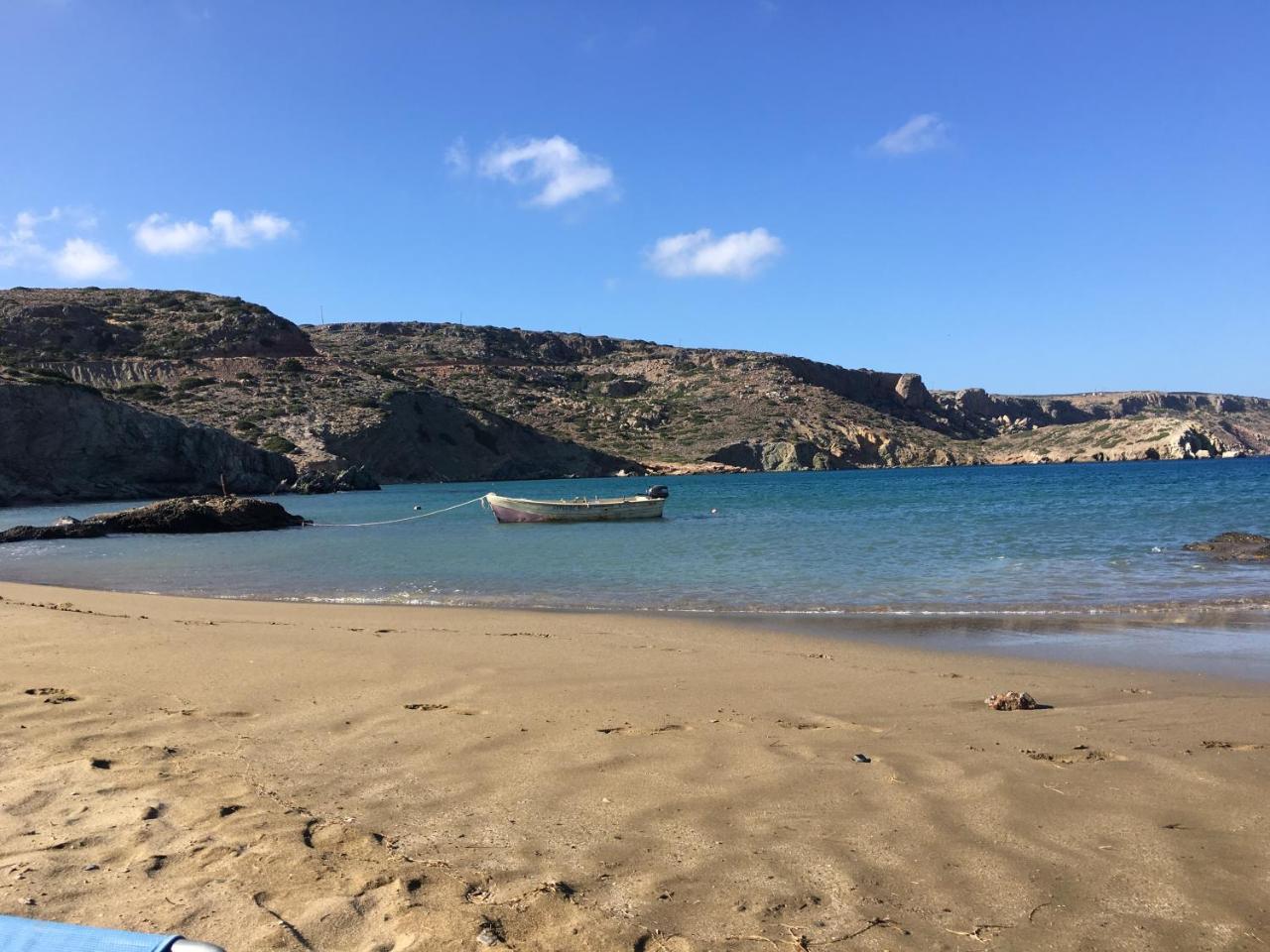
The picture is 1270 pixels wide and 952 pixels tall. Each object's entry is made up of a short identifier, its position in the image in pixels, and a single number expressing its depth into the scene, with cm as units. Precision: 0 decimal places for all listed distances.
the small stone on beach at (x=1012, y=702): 591
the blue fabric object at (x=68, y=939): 167
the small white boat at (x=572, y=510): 3356
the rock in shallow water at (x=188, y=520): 2770
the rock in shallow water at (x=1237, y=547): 1542
